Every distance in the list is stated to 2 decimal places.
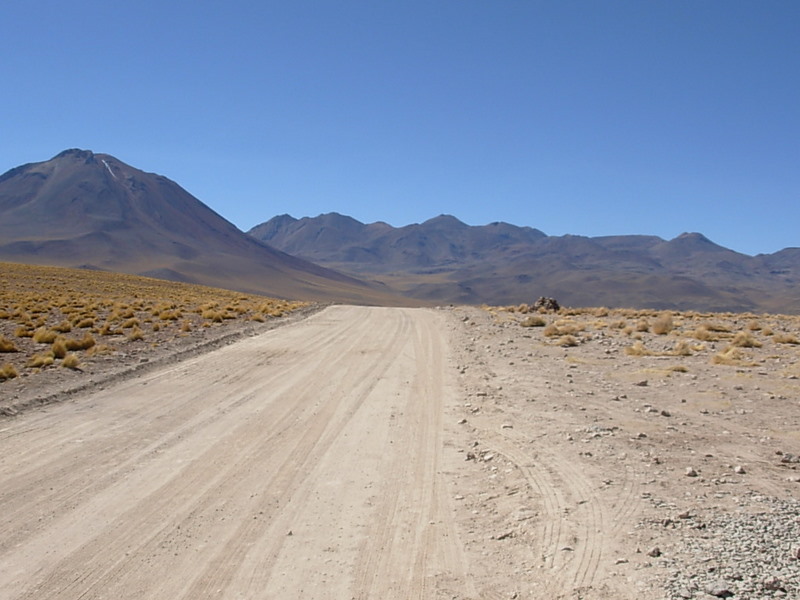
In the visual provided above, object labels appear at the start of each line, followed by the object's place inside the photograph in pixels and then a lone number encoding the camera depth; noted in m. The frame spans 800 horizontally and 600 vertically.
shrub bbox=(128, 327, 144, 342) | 21.00
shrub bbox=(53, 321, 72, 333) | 22.16
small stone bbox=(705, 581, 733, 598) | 4.58
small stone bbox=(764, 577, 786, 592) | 4.61
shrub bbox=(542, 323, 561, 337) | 23.03
